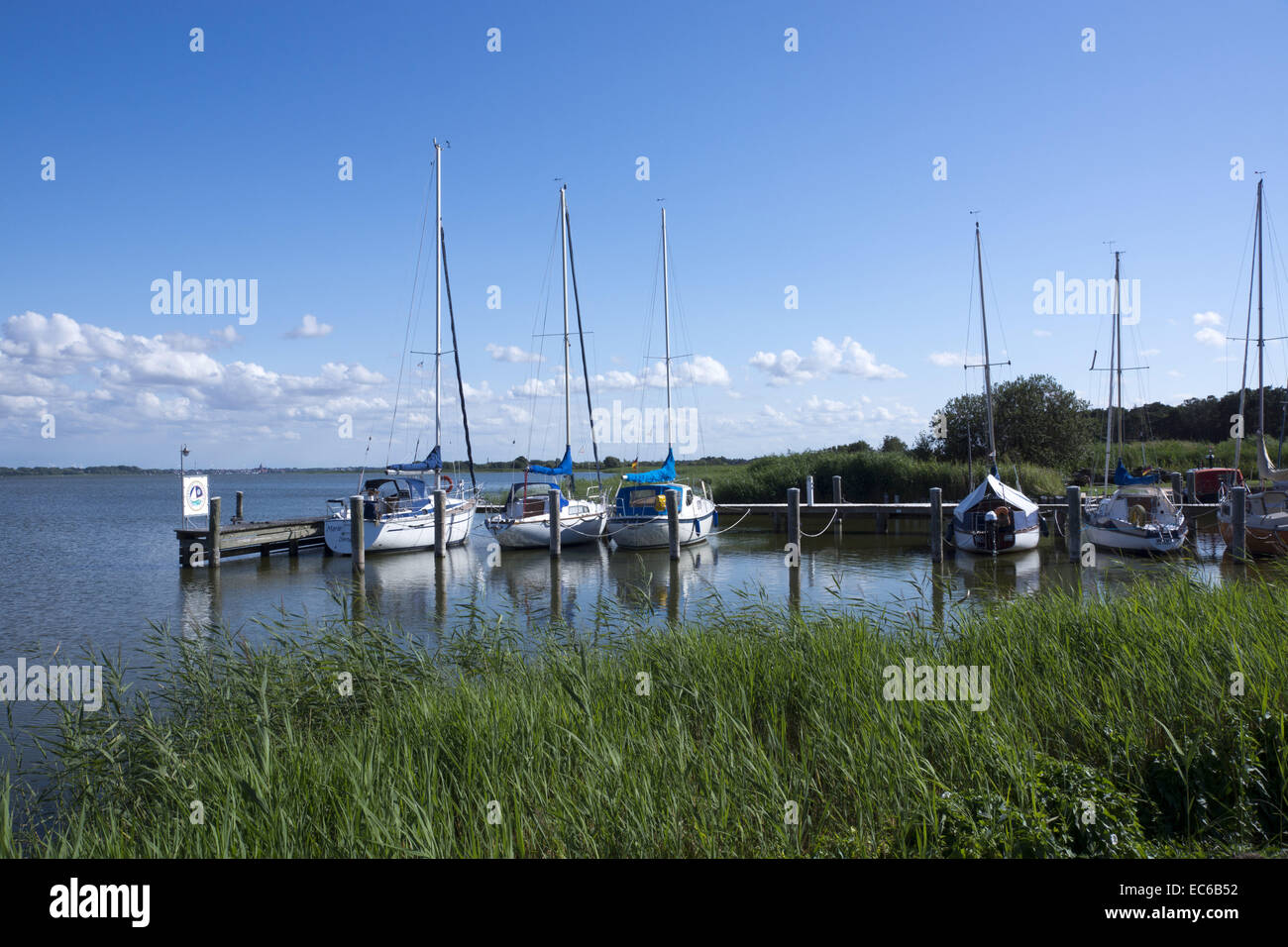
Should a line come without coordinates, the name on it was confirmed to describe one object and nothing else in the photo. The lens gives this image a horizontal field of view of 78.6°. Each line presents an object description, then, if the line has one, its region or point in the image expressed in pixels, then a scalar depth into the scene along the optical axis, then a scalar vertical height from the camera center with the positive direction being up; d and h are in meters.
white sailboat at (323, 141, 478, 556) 25.39 -2.08
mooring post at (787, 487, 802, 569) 23.78 -2.08
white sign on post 22.84 -1.42
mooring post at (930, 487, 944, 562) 21.96 -2.17
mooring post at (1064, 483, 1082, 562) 20.92 -2.19
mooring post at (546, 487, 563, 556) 24.02 -2.10
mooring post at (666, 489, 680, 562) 23.16 -2.26
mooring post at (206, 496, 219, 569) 22.30 -2.49
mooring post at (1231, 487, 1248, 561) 18.89 -1.64
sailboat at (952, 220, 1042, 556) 22.59 -2.10
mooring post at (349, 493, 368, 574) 22.88 -2.56
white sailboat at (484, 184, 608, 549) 25.52 -2.30
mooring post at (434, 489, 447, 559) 24.88 -2.36
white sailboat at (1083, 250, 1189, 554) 20.89 -2.04
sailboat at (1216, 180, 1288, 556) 18.73 -1.70
